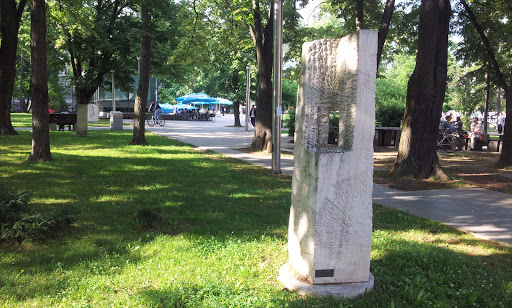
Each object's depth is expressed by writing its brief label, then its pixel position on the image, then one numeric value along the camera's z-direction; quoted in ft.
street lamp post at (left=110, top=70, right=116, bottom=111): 94.43
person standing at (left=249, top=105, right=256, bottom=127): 118.03
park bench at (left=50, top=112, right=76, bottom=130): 73.05
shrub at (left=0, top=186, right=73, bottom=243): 15.92
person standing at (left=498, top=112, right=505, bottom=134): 108.75
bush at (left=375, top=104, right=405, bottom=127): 78.64
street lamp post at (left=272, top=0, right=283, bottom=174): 36.11
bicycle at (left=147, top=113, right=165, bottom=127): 111.34
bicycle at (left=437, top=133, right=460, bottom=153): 65.46
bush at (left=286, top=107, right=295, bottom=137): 77.74
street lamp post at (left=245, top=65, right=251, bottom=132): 90.75
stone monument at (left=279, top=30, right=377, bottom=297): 12.41
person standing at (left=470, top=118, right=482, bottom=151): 67.41
